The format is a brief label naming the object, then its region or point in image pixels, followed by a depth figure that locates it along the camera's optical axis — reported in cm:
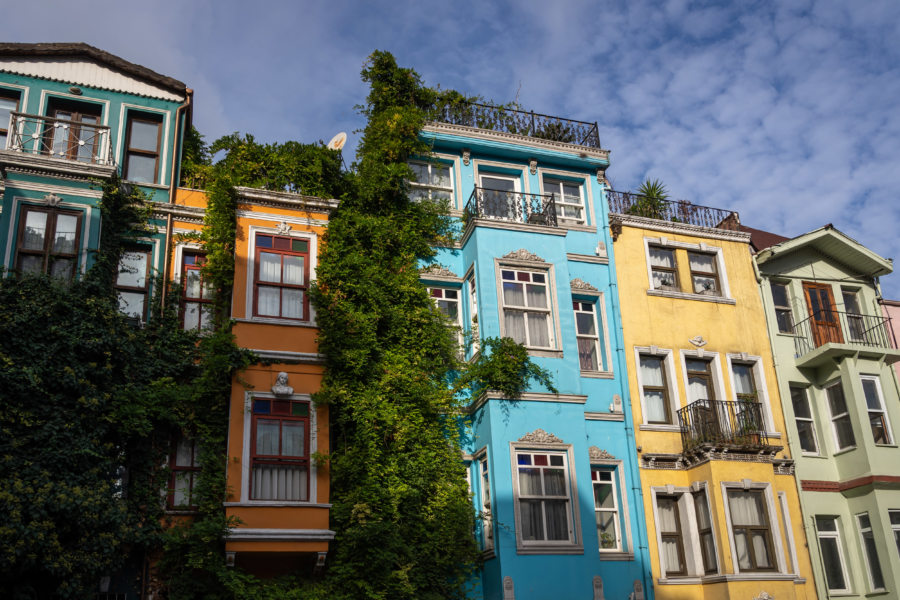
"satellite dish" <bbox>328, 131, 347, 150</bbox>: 2048
